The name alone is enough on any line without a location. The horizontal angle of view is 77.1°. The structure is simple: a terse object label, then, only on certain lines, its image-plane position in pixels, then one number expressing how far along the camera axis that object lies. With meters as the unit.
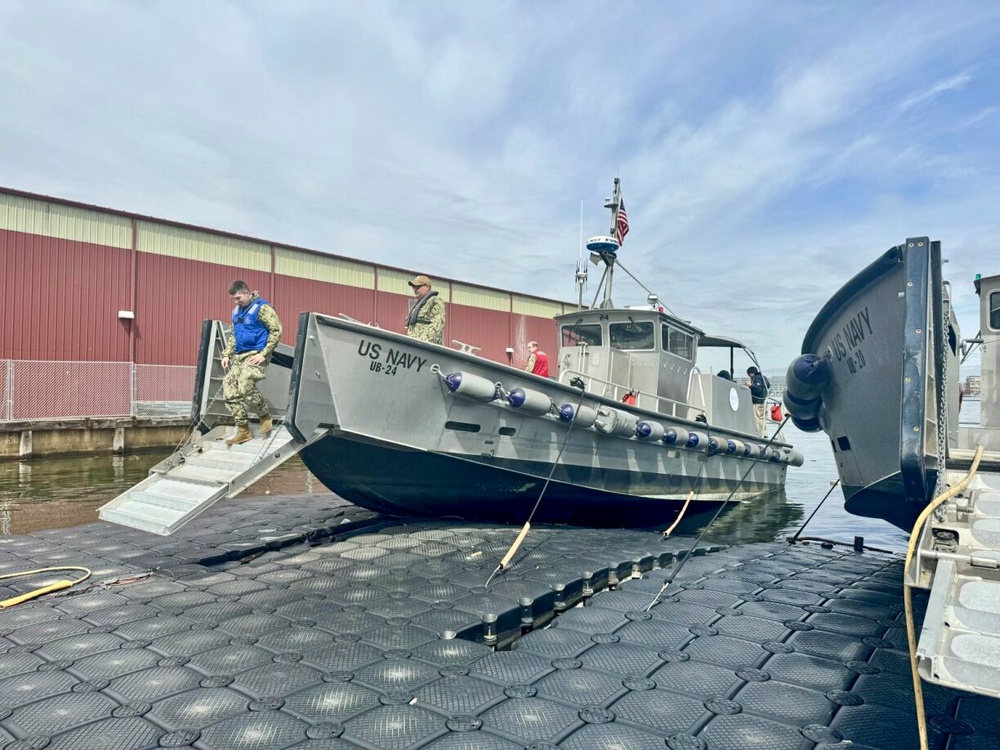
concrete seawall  13.78
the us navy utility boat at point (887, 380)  3.41
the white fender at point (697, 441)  8.58
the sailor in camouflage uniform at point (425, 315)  6.13
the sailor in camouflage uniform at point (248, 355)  5.41
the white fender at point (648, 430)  7.51
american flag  9.86
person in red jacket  7.61
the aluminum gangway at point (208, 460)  4.67
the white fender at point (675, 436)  8.08
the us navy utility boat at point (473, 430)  4.94
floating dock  2.34
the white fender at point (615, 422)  6.96
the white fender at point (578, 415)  6.58
